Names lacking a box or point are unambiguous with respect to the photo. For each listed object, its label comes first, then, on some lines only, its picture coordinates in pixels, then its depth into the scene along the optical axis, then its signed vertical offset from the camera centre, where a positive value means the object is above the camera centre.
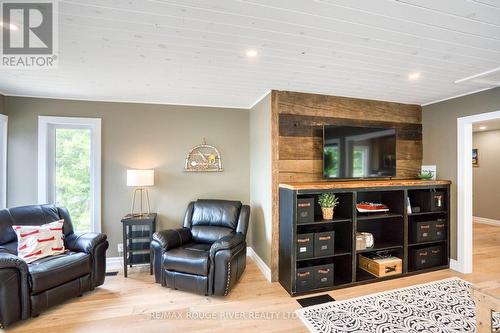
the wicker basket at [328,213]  2.78 -0.54
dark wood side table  3.08 -1.00
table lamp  3.11 -0.14
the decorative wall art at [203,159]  3.68 +0.14
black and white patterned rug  2.07 -1.41
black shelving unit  2.66 -0.80
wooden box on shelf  2.96 -1.27
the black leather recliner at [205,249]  2.54 -0.97
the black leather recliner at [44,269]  2.05 -1.00
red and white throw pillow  2.44 -0.79
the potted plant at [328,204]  2.78 -0.43
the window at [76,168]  3.34 +0.00
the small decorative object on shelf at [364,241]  2.97 -0.94
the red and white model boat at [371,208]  2.97 -0.52
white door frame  3.13 -0.36
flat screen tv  3.04 +0.21
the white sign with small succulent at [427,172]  3.42 -0.07
